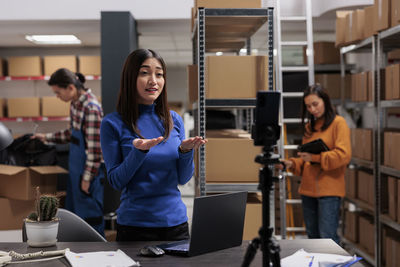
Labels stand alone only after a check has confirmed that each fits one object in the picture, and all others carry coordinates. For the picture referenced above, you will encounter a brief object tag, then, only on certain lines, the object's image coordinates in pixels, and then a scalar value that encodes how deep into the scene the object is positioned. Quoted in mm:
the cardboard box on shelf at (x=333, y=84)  4789
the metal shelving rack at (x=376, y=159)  3593
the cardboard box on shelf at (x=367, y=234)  3812
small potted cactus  1796
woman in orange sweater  3258
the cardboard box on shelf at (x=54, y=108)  6453
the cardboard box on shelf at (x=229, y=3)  2809
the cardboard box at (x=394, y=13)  3133
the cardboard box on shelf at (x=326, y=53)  4922
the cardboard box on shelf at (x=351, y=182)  4172
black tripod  1157
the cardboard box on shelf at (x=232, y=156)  2795
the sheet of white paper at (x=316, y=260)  1514
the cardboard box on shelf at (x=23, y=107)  6461
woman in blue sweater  1865
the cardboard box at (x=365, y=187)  3805
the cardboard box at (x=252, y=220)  2807
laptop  1440
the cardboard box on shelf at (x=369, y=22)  3643
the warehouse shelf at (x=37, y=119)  6477
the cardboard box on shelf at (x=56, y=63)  6520
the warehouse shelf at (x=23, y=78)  6599
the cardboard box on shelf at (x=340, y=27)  4246
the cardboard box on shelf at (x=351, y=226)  4172
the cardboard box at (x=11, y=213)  4094
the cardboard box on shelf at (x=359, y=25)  3918
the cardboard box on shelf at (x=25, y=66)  6582
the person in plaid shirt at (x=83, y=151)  3584
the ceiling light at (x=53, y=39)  6340
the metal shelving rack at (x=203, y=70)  2727
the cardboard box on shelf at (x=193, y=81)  3133
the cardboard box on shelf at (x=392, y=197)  3342
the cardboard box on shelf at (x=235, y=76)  2770
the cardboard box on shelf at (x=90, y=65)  6496
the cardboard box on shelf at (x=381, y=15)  3314
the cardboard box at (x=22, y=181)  4032
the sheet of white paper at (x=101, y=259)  1540
